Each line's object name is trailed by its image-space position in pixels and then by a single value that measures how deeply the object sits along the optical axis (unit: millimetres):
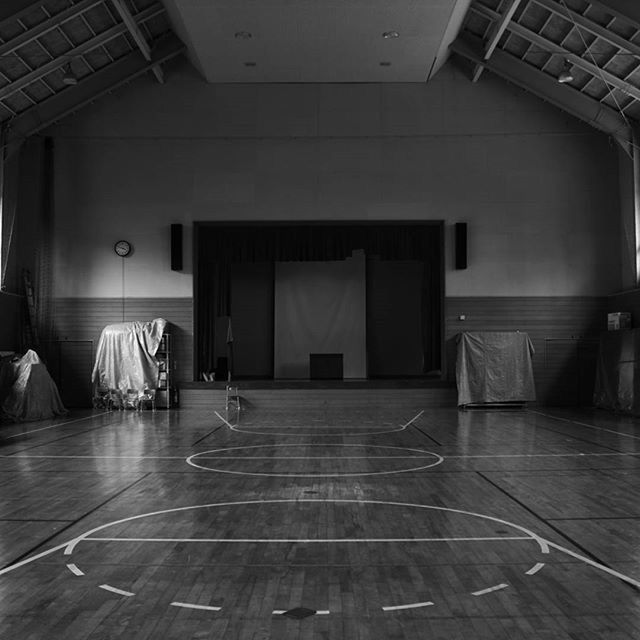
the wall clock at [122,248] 15516
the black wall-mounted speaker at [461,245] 15375
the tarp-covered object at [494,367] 14836
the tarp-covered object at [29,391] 12914
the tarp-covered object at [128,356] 14898
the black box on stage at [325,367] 17062
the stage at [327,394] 15188
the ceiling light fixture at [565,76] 12195
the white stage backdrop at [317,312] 18906
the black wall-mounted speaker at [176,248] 15414
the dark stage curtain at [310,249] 16062
